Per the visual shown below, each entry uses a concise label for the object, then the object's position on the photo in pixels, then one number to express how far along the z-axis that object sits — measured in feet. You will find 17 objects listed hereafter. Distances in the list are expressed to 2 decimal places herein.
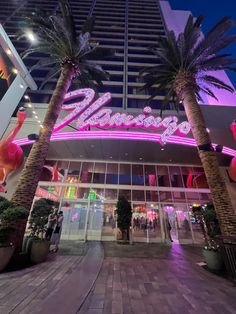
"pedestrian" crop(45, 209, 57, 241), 25.58
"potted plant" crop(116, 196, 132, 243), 39.27
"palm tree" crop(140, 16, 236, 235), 27.61
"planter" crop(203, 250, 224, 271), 18.89
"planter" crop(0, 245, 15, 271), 15.88
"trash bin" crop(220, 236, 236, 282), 16.33
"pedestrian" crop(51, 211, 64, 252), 27.20
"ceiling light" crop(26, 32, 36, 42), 33.20
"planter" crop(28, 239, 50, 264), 19.76
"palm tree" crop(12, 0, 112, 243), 24.95
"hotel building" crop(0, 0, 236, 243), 40.40
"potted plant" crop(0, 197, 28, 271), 16.11
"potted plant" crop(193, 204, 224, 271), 19.09
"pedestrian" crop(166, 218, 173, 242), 42.66
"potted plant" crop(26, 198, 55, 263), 19.94
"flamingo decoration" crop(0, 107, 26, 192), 36.50
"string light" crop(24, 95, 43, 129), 42.88
